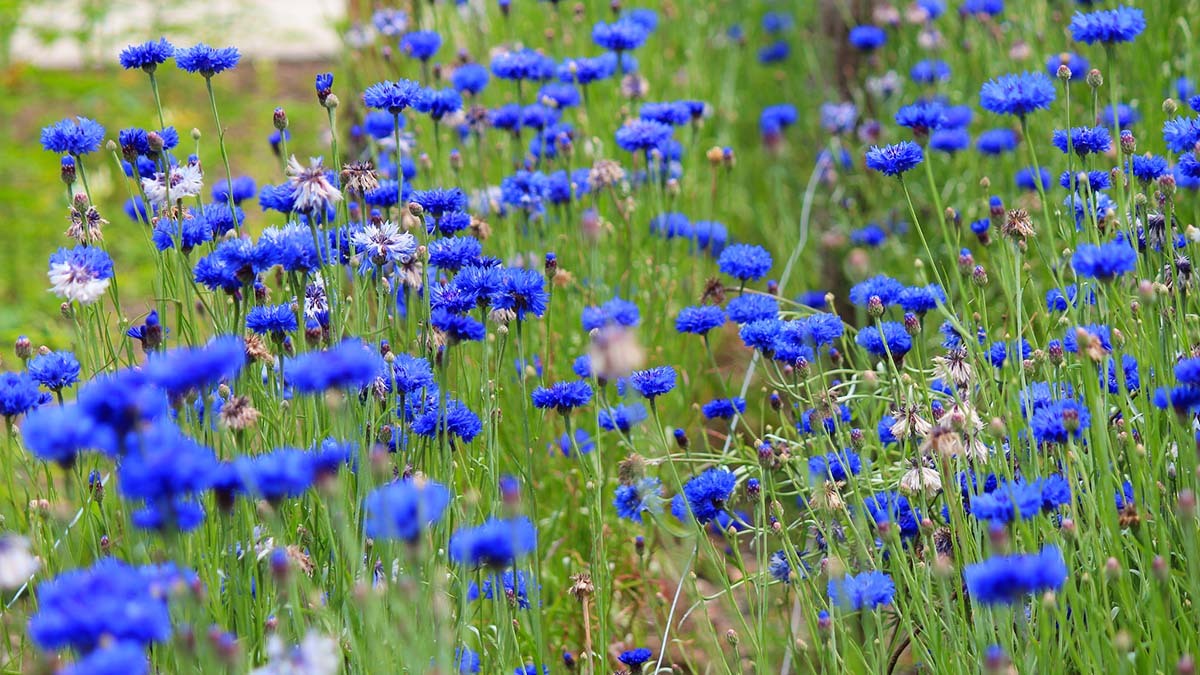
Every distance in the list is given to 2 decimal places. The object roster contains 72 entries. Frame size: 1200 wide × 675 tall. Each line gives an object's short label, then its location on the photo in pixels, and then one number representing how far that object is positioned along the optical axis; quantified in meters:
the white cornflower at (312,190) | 3.98
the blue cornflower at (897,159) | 4.26
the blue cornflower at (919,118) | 4.55
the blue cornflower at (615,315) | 5.07
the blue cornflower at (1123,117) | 5.96
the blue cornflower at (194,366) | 2.61
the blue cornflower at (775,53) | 10.84
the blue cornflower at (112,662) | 2.18
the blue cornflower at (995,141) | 6.84
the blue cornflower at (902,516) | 4.11
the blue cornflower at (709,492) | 3.99
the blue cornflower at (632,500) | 4.40
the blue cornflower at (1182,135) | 4.13
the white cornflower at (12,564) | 2.63
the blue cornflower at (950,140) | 6.80
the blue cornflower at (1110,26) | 4.28
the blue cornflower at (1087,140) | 4.41
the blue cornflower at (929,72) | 8.09
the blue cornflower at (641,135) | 5.91
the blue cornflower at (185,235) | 4.19
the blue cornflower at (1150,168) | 4.50
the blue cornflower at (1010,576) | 2.55
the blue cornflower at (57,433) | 2.57
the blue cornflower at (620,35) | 6.78
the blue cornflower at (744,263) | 5.39
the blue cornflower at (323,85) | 4.34
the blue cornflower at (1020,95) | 4.16
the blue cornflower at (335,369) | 2.71
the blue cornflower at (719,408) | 4.91
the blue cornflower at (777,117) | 8.83
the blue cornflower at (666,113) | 6.27
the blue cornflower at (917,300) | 4.34
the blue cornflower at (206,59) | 4.32
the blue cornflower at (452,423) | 3.92
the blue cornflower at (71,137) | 4.37
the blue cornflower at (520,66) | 6.51
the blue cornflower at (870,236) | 7.27
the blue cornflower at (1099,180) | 4.70
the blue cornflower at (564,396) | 4.14
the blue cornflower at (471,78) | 6.72
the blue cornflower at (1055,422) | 3.44
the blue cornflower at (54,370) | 3.94
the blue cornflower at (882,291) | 4.53
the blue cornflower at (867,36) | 8.33
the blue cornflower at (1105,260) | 3.31
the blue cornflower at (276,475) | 2.65
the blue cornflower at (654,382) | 4.24
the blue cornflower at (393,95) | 4.36
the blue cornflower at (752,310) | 4.81
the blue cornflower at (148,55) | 4.36
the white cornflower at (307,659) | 2.47
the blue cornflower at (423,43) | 6.62
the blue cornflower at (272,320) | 3.94
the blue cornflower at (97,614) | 2.30
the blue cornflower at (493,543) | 2.67
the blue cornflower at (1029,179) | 6.53
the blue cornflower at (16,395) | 3.53
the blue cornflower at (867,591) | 3.37
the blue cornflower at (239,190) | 5.36
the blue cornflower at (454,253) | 4.31
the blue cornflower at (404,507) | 2.52
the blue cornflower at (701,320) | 4.95
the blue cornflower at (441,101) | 5.46
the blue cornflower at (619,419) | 4.67
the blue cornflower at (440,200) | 4.60
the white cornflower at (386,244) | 4.13
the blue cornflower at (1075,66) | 6.40
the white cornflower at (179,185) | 4.50
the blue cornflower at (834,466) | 3.92
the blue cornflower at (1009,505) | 3.11
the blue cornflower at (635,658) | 3.99
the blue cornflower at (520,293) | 4.06
